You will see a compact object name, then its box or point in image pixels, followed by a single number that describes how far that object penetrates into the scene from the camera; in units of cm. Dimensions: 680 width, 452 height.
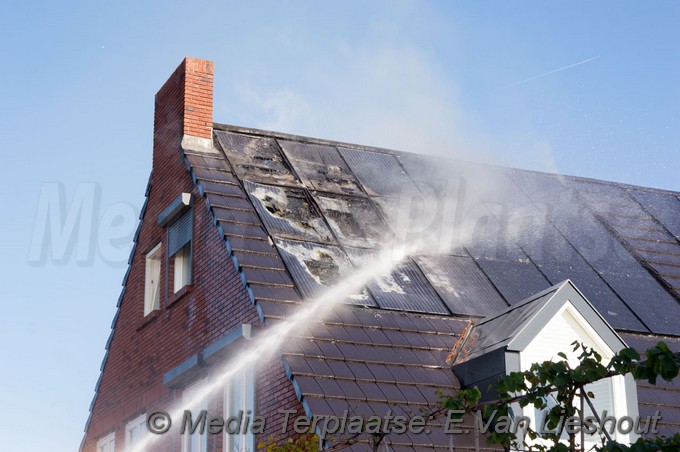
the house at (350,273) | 1318
